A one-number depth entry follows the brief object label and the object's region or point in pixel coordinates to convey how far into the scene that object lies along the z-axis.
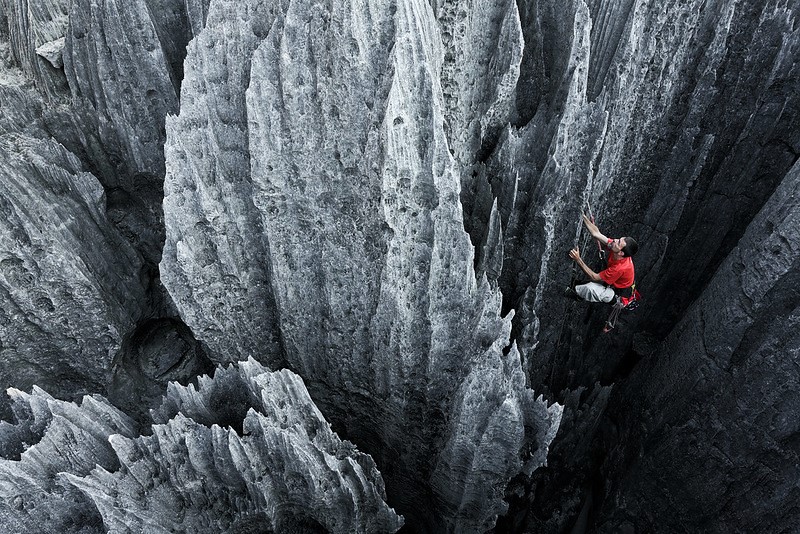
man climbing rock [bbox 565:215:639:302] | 11.01
